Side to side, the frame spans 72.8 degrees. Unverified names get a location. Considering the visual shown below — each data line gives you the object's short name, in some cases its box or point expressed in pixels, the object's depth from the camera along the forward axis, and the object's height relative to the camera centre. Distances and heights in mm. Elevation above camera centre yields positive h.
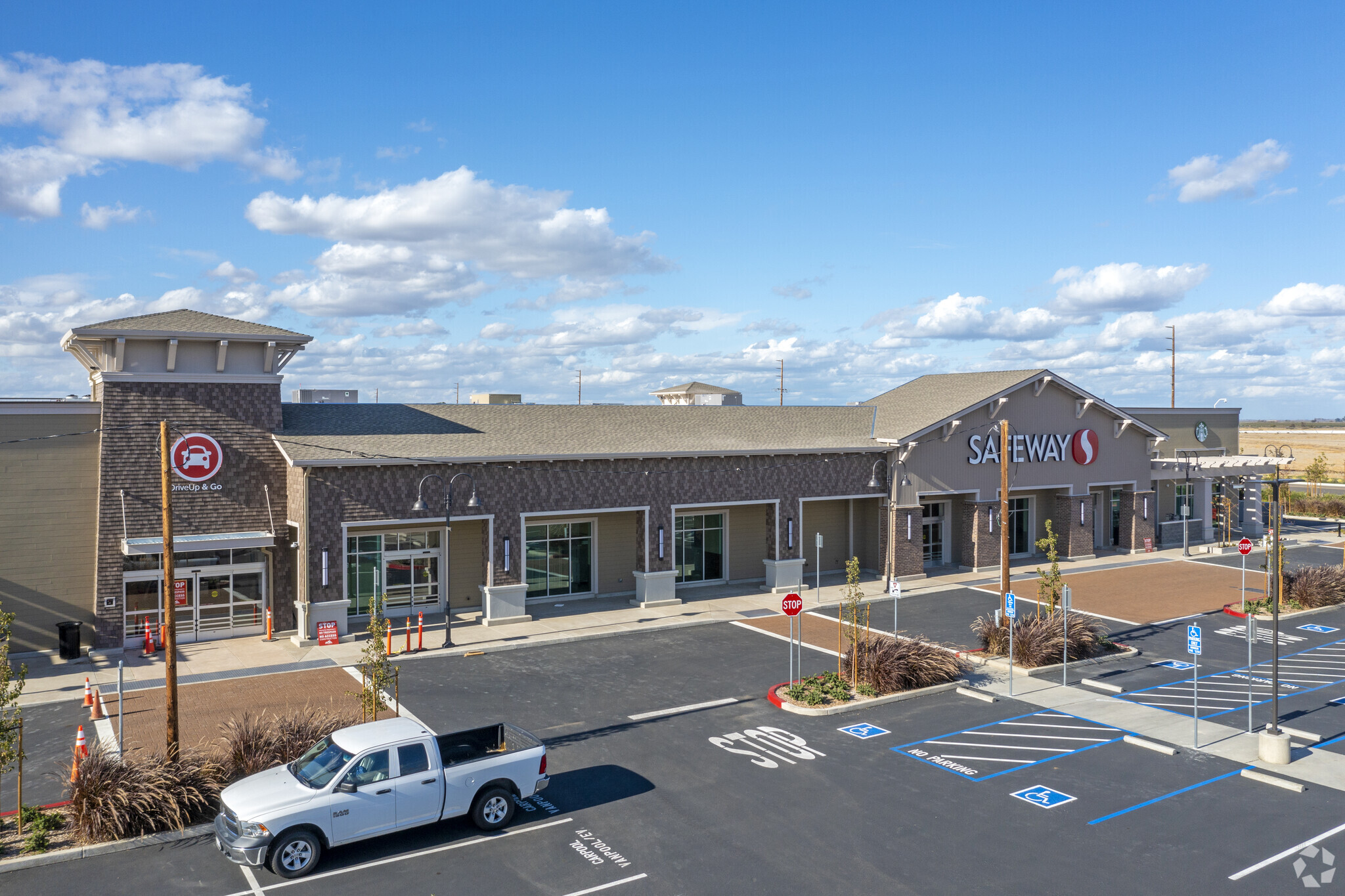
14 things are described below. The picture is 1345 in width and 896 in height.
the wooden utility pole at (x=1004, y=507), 26723 -1598
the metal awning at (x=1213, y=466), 46938 -578
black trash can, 25109 -5160
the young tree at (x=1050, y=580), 26359 -3649
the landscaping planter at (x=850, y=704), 20469 -5733
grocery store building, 26141 -1300
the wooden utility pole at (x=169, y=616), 15625 -2888
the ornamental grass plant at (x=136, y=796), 13906 -5416
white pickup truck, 12750 -5012
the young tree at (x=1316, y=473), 60875 -1195
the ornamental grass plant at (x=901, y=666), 21875 -5190
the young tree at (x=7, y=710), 13836 -4041
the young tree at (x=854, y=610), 22156 -3894
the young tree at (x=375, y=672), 17141 -4225
